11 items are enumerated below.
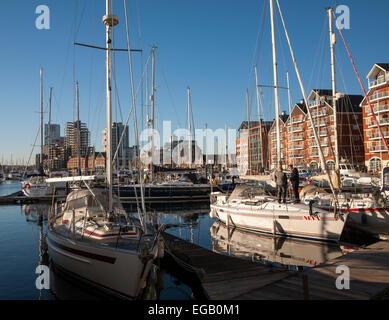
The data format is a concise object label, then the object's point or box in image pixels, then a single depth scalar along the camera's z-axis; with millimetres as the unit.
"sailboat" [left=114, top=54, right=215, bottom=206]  38000
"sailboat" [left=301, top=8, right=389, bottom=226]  17766
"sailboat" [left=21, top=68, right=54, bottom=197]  40625
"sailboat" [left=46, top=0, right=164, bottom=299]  8336
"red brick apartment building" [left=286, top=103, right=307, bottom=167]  74188
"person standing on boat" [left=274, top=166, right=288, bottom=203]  18047
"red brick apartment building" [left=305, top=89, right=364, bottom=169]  64500
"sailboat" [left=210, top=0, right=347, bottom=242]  15977
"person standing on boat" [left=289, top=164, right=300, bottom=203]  18656
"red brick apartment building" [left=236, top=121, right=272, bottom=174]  93938
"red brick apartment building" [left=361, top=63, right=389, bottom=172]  52969
